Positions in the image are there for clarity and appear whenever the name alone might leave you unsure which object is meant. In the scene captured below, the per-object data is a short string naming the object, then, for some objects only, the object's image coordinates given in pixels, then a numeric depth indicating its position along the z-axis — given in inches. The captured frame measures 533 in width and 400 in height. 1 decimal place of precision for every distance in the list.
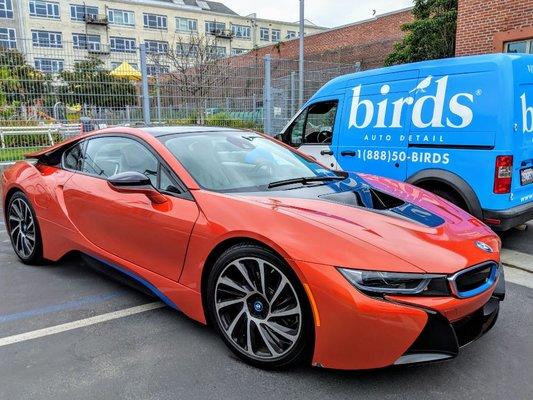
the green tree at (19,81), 333.7
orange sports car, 87.7
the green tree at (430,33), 557.0
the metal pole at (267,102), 444.5
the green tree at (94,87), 350.3
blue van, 177.9
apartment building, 1988.2
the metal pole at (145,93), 380.5
